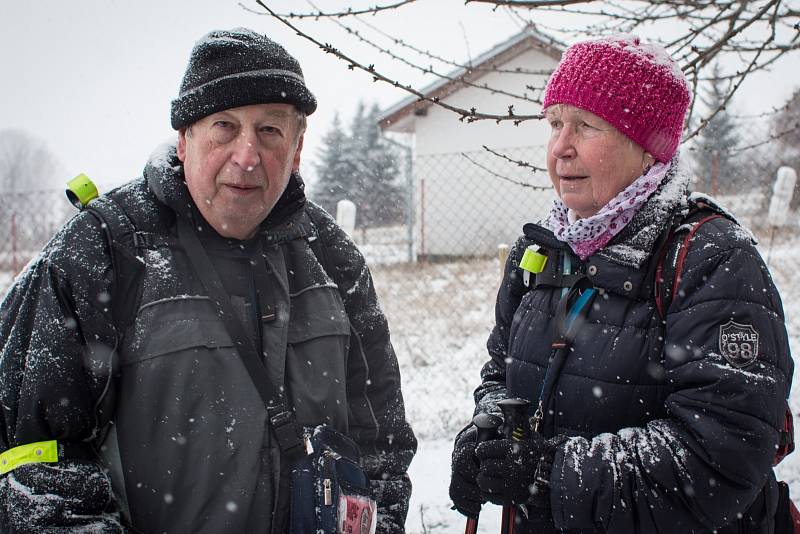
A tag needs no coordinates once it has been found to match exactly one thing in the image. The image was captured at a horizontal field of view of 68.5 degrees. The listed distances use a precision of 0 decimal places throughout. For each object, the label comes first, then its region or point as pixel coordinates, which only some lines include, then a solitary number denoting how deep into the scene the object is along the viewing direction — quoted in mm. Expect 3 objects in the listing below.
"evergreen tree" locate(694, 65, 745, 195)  9584
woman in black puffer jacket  1340
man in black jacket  1489
